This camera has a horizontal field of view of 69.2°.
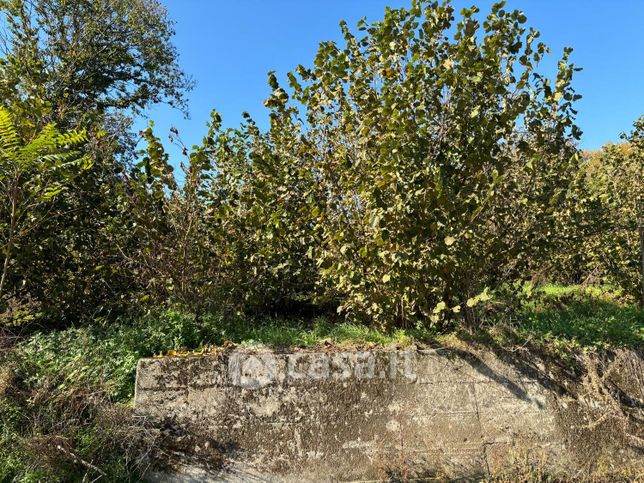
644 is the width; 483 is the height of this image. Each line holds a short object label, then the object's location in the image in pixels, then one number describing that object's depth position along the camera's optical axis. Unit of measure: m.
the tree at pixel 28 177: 4.36
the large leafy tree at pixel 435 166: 4.18
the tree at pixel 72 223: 5.41
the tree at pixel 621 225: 6.74
